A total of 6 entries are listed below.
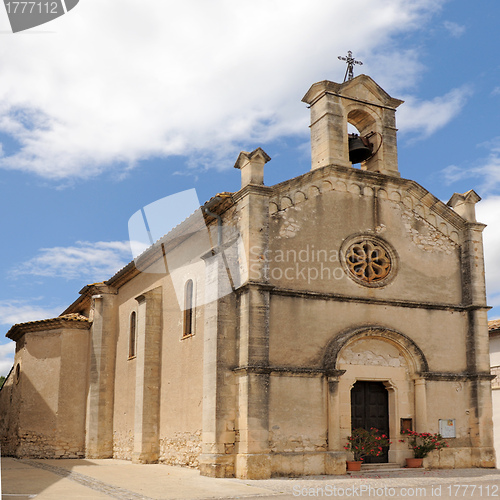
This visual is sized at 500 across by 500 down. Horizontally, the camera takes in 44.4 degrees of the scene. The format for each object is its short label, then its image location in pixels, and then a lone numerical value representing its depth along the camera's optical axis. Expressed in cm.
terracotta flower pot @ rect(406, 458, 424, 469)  1545
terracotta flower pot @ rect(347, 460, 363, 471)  1469
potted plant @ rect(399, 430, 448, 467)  1549
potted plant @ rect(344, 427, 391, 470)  1474
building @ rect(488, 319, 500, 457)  2281
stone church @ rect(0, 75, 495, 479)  1455
